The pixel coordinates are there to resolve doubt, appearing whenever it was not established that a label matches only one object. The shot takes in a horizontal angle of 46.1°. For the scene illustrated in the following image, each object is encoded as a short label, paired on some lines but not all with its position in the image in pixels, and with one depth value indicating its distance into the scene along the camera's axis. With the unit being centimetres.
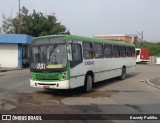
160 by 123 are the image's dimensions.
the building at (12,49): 2112
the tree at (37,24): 3172
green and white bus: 773
